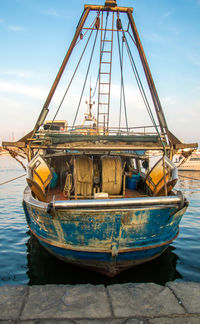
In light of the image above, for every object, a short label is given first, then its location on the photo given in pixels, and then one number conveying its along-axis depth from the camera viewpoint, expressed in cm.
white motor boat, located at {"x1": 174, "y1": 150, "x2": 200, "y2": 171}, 4553
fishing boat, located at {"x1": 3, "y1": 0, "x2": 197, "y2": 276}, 558
